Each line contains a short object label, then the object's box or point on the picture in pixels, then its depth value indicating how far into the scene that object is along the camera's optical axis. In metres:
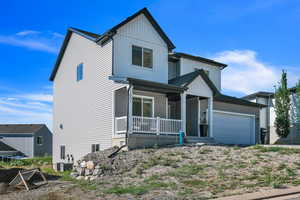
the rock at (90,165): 10.58
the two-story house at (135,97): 13.93
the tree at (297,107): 22.58
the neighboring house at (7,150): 38.03
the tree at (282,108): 22.30
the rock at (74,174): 11.07
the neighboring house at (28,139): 38.80
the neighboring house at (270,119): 22.78
